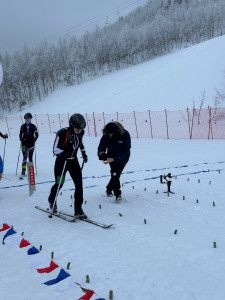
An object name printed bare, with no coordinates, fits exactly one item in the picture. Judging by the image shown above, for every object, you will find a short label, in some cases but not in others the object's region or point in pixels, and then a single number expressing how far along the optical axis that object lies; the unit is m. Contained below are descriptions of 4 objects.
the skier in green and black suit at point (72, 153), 5.43
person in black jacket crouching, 6.41
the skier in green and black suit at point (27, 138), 10.38
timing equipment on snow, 7.05
